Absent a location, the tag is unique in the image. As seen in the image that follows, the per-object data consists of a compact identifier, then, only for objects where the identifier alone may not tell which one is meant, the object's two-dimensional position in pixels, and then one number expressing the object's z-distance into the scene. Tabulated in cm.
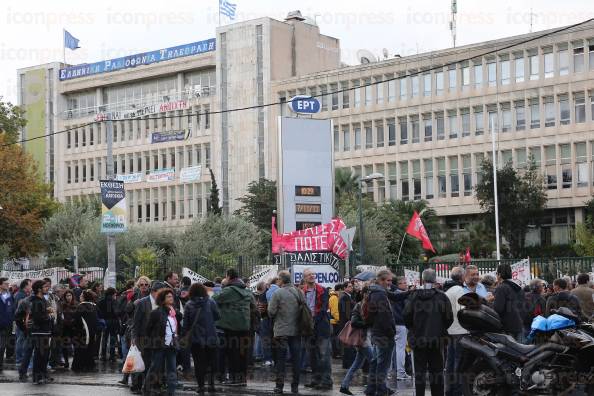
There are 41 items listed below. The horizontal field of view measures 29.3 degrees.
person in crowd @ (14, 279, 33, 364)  2209
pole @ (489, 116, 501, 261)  6386
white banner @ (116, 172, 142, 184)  10238
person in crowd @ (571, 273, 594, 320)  1702
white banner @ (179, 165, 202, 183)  9719
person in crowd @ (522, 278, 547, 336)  1861
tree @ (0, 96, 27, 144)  6481
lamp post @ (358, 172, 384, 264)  4479
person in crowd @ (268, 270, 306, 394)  1677
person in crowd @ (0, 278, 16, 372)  2181
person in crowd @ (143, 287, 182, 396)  1539
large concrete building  7500
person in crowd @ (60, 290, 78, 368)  2156
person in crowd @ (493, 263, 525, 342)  1498
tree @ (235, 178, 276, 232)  7362
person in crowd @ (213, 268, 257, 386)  1761
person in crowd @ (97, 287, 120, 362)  2398
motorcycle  1324
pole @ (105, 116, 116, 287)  3288
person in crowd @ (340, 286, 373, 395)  1577
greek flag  9475
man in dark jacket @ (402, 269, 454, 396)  1442
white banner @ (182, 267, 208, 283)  2808
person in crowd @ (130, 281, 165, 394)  1603
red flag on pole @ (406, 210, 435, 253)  3653
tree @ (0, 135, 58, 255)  5958
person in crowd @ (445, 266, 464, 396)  1487
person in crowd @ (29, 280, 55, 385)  1927
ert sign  5521
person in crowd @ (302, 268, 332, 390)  1785
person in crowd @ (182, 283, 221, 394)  1661
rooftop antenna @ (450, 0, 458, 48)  8306
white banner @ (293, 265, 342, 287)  2514
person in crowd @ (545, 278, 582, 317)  1581
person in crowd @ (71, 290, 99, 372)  2162
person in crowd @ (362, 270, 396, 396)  1520
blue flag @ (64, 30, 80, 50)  10212
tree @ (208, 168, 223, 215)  8274
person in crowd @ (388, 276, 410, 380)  1645
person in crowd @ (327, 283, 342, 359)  2289
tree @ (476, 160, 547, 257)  6838
